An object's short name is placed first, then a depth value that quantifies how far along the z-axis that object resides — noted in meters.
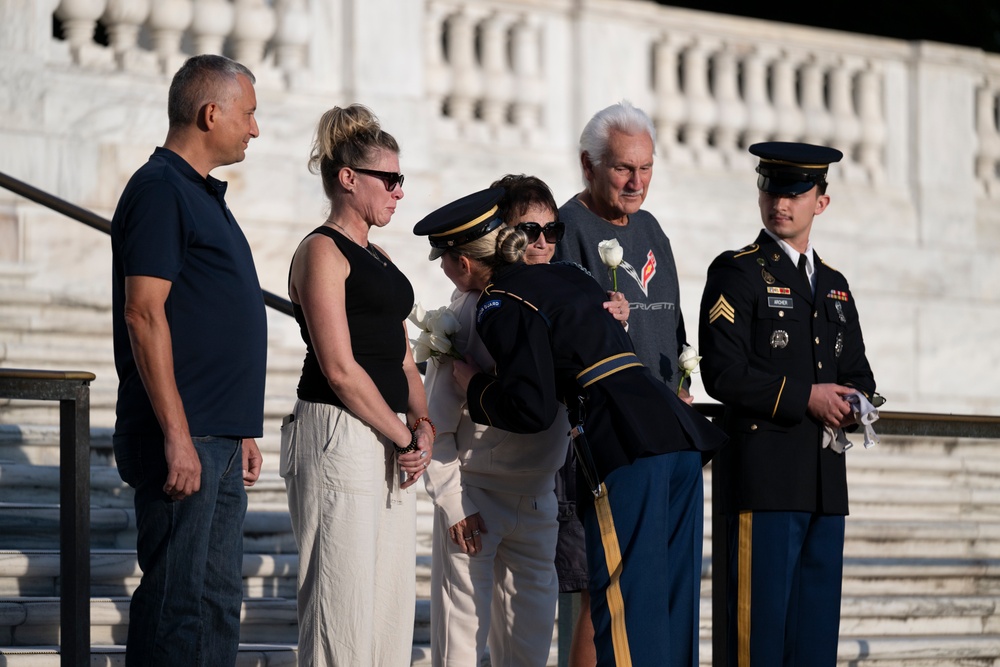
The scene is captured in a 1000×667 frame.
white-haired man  10.73
